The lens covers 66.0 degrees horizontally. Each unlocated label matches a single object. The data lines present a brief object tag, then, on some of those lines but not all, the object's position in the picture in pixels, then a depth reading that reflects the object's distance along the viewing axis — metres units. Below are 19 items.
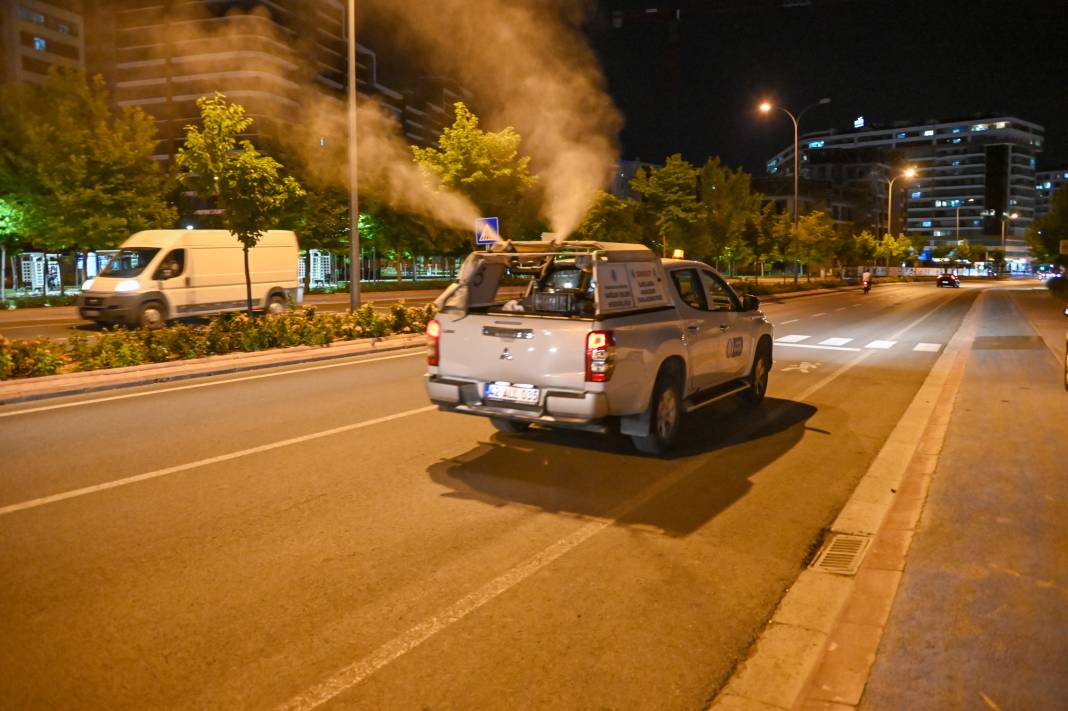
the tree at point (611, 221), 44.53
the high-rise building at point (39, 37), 83.06
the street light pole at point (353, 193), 19.50
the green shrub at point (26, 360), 11.91
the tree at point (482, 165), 32.00
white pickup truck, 6.84
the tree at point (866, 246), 92.50
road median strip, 11.18
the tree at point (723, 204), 47.69
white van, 20.08
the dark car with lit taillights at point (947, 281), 70.56
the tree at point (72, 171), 34.59
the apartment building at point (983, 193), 187.59
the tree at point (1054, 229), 52.16
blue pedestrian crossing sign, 19.77
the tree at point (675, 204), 43.50
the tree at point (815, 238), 66.06
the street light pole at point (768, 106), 39.32
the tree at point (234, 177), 17.47
